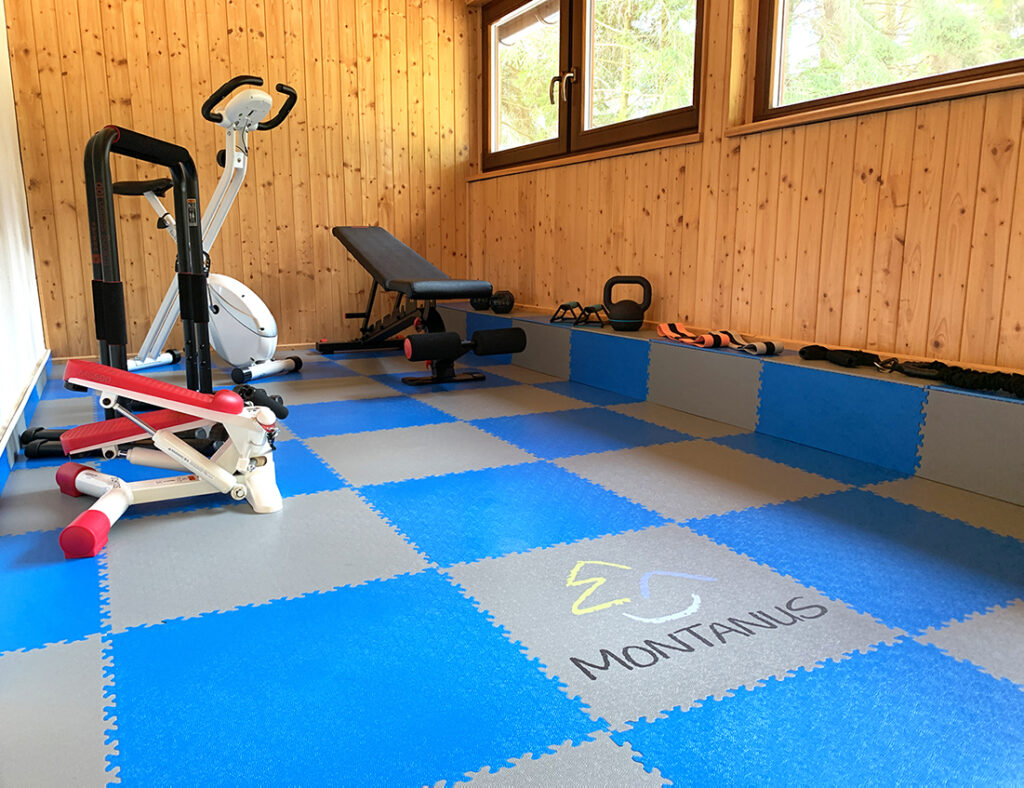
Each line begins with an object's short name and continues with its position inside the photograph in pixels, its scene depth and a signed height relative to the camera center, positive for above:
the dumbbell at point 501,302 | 5.37 -0.27
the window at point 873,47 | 2.73 +0.91
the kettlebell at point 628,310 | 4.23 -0.26
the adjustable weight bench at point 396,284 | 4.14 -0.11
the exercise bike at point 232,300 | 3.54 -0.21
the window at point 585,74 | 4.21 +1.27
